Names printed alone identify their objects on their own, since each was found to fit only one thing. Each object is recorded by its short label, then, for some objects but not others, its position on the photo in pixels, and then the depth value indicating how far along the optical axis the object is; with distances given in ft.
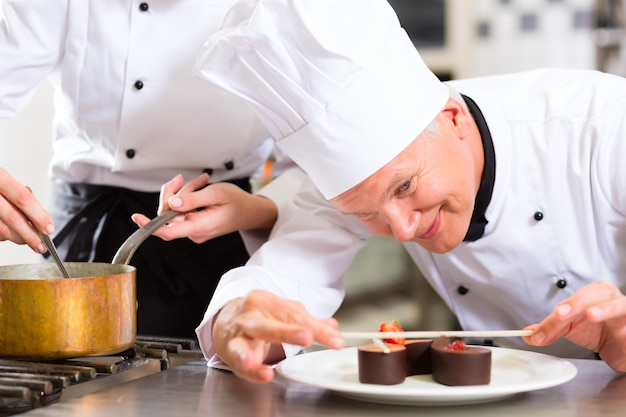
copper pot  5.44
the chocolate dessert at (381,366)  5.29
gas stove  5.20
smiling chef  5.67
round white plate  5.10
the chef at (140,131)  6.58
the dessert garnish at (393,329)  5.49
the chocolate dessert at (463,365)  5.23
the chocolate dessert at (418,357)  5.49
